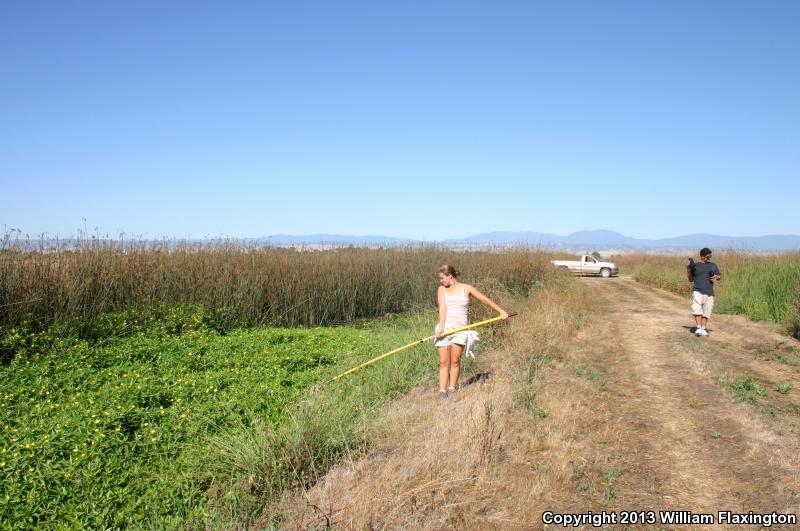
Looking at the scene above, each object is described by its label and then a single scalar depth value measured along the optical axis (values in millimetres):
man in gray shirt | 11305
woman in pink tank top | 7043
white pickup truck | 34219
